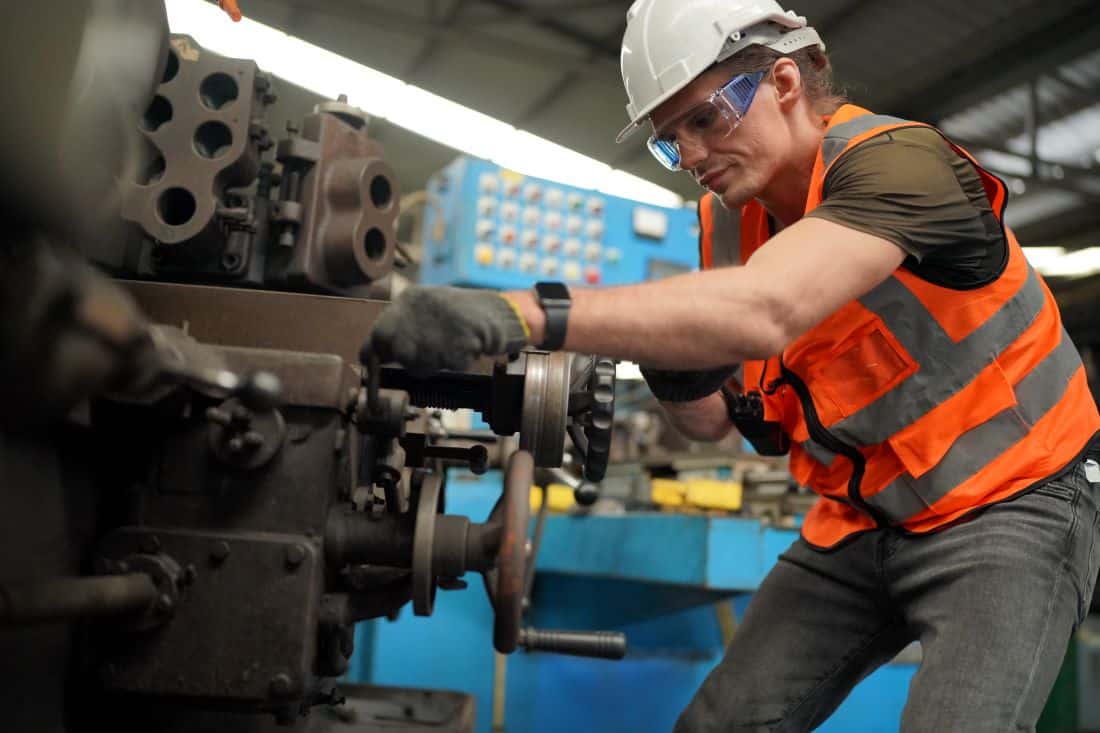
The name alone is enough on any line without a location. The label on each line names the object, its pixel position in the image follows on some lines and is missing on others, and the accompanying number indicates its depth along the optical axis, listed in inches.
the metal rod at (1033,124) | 174.1
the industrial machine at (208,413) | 22.5
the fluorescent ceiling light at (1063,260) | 213.6
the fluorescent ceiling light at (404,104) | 171.6
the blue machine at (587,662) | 82.8
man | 33.8
